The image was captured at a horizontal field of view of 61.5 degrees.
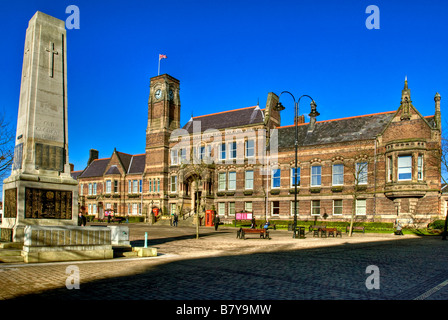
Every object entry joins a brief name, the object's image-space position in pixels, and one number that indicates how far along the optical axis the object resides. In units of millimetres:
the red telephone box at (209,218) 43734
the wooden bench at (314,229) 28422
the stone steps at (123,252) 14847
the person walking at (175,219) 43344
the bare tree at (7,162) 23034
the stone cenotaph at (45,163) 12906
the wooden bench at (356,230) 32606
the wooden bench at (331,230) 28628
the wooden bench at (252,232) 24536
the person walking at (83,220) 28866
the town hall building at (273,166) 35938
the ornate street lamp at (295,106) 28500
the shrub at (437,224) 32125
